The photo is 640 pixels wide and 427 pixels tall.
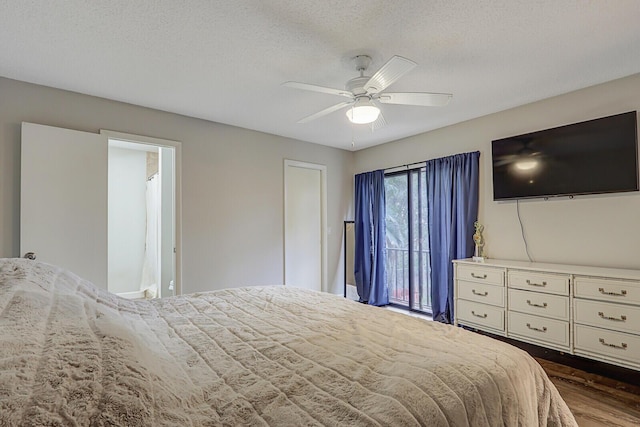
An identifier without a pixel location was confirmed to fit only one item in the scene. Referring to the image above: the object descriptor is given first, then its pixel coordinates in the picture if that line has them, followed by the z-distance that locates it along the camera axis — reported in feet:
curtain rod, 14.67
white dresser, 8.04
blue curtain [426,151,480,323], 12.63
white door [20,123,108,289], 8.86
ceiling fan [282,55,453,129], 7.25
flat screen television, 8.97
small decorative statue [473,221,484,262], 12.13
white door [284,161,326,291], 15.83
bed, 2.28
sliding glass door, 14.96
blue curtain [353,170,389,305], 16.38
